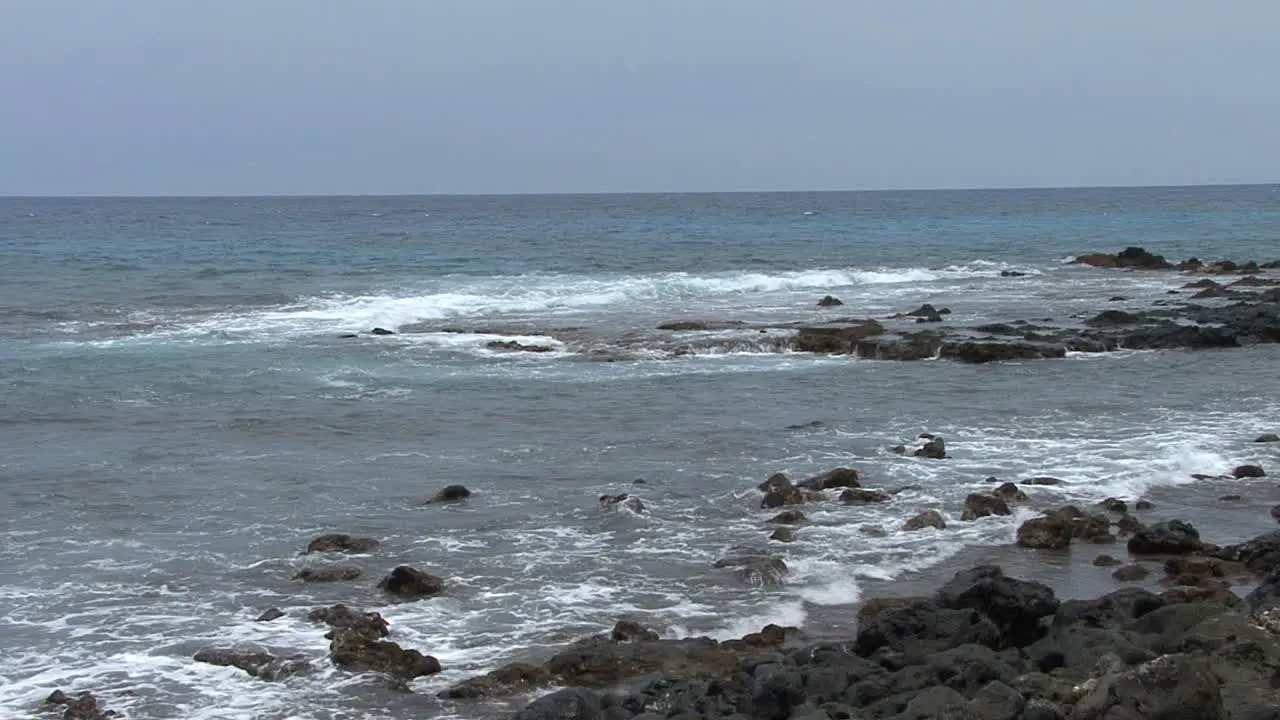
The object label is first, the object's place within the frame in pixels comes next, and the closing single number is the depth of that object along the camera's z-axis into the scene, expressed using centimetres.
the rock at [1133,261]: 5400
